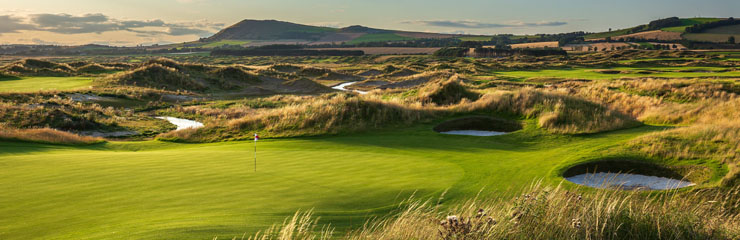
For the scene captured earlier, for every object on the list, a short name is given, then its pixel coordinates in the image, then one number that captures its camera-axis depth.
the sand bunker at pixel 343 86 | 75.50
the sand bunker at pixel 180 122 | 35.78
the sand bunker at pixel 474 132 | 22.80
